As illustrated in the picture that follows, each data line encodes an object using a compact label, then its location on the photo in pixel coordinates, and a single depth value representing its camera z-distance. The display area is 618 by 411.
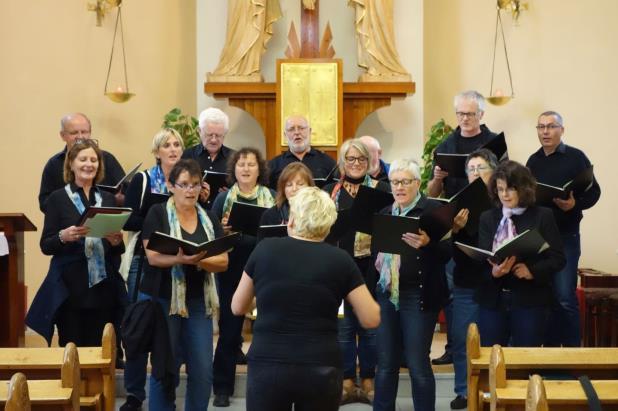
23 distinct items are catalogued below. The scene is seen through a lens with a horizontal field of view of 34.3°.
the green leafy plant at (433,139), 7.48
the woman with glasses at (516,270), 4.50
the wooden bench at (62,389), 3.33
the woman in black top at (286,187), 4.78
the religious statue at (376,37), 7.91
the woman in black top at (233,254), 5.13
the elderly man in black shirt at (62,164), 5.60
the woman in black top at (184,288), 4.39
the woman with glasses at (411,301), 4.51
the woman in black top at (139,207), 4.97
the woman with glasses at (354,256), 5.01
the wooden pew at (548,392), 3.28
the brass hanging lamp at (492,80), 7.93
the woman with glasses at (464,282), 4.95
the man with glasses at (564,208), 5.41
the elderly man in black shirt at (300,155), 5.60
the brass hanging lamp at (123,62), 8.05
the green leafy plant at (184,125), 7.58
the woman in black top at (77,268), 5.03
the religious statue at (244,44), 7.84
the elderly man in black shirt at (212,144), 5.57
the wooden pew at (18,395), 2.71
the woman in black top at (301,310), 3.25
